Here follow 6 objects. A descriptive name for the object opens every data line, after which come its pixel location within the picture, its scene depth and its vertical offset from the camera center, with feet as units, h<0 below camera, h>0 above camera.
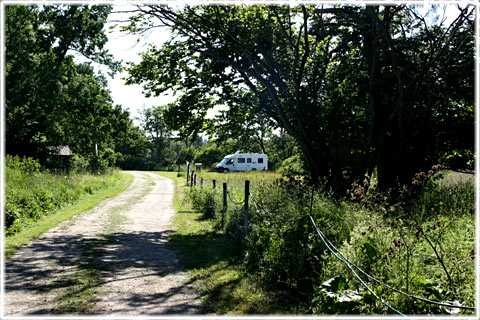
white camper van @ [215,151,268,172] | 166.40 +0.19
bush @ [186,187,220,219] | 46.09 -4.47
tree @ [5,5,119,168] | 79.66 +16.55
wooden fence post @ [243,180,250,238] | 29.11 -3.20
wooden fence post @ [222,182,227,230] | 39.78 -3.42
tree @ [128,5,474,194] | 39.60 +9.19
